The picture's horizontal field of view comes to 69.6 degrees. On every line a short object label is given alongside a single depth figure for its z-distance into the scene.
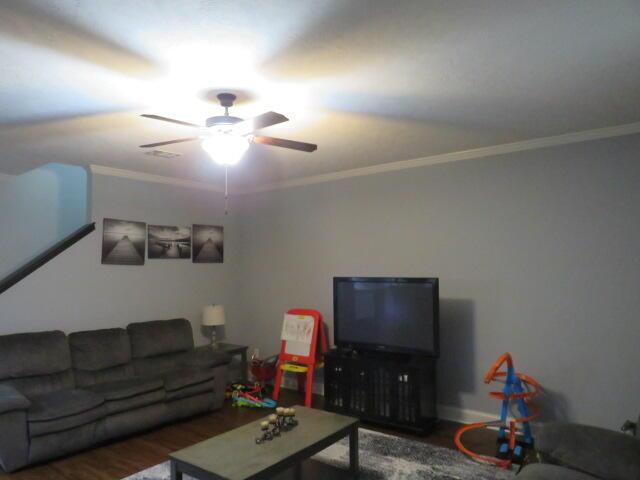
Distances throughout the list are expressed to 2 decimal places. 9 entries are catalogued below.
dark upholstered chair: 2.29
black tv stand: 4.03
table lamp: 5.36
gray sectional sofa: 3.35
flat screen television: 4.10
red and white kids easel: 4.98
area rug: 3.21
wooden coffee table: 2.49
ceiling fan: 2.67
